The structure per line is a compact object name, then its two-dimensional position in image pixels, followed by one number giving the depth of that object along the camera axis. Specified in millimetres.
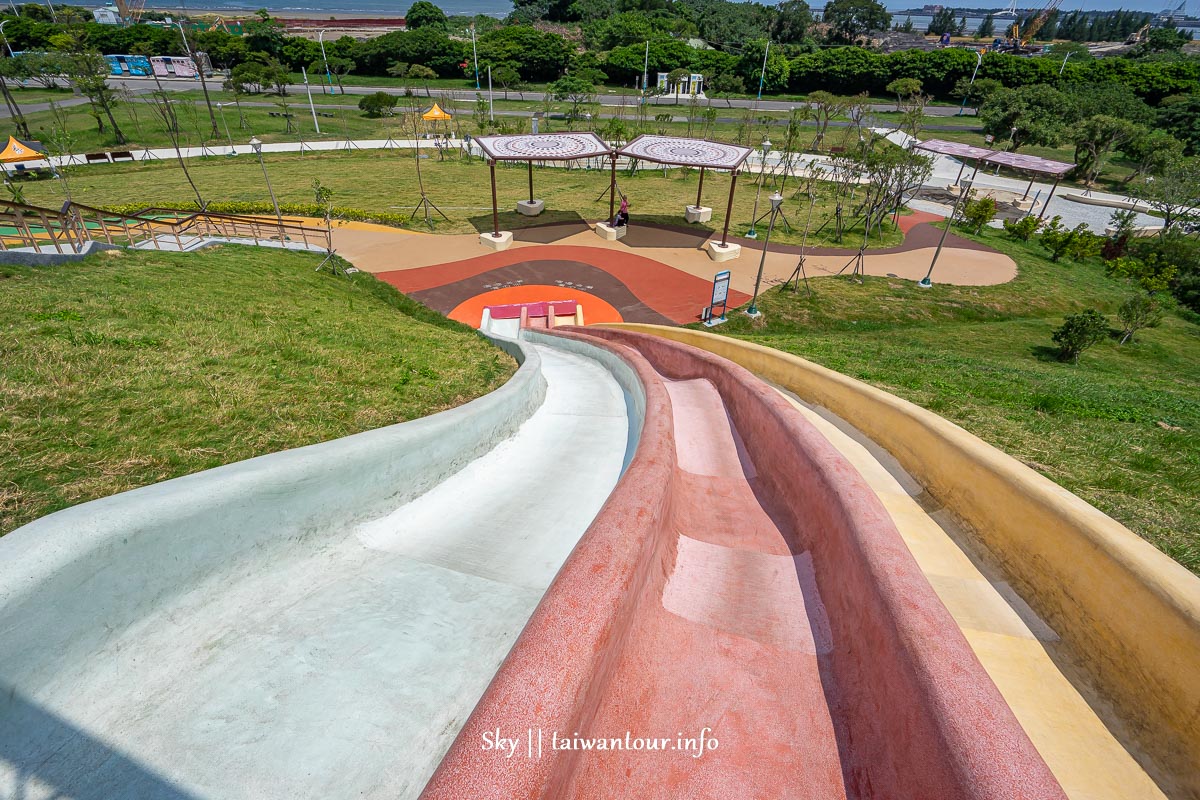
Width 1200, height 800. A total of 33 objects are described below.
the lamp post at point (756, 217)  28150
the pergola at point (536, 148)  23906
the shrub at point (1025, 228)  30625
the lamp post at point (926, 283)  22500
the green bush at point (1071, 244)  27703
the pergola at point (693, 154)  24781
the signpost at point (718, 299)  18391
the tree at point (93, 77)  41406
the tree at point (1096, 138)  40450
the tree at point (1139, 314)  17641
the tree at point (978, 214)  30484
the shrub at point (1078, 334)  14531
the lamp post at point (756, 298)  18188
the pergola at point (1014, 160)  35250
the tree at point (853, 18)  119500
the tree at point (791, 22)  103125
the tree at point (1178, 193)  30969
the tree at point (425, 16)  102500
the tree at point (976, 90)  67688
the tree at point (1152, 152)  38750
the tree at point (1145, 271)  24391
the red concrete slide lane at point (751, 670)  2273
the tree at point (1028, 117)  47844
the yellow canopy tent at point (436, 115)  42750
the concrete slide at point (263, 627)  2857
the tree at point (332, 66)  75125
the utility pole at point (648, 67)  74162
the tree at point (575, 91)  57000
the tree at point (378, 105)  55438
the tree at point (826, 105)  46616
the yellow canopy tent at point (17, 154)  29203
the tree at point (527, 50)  77375
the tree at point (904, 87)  67062
